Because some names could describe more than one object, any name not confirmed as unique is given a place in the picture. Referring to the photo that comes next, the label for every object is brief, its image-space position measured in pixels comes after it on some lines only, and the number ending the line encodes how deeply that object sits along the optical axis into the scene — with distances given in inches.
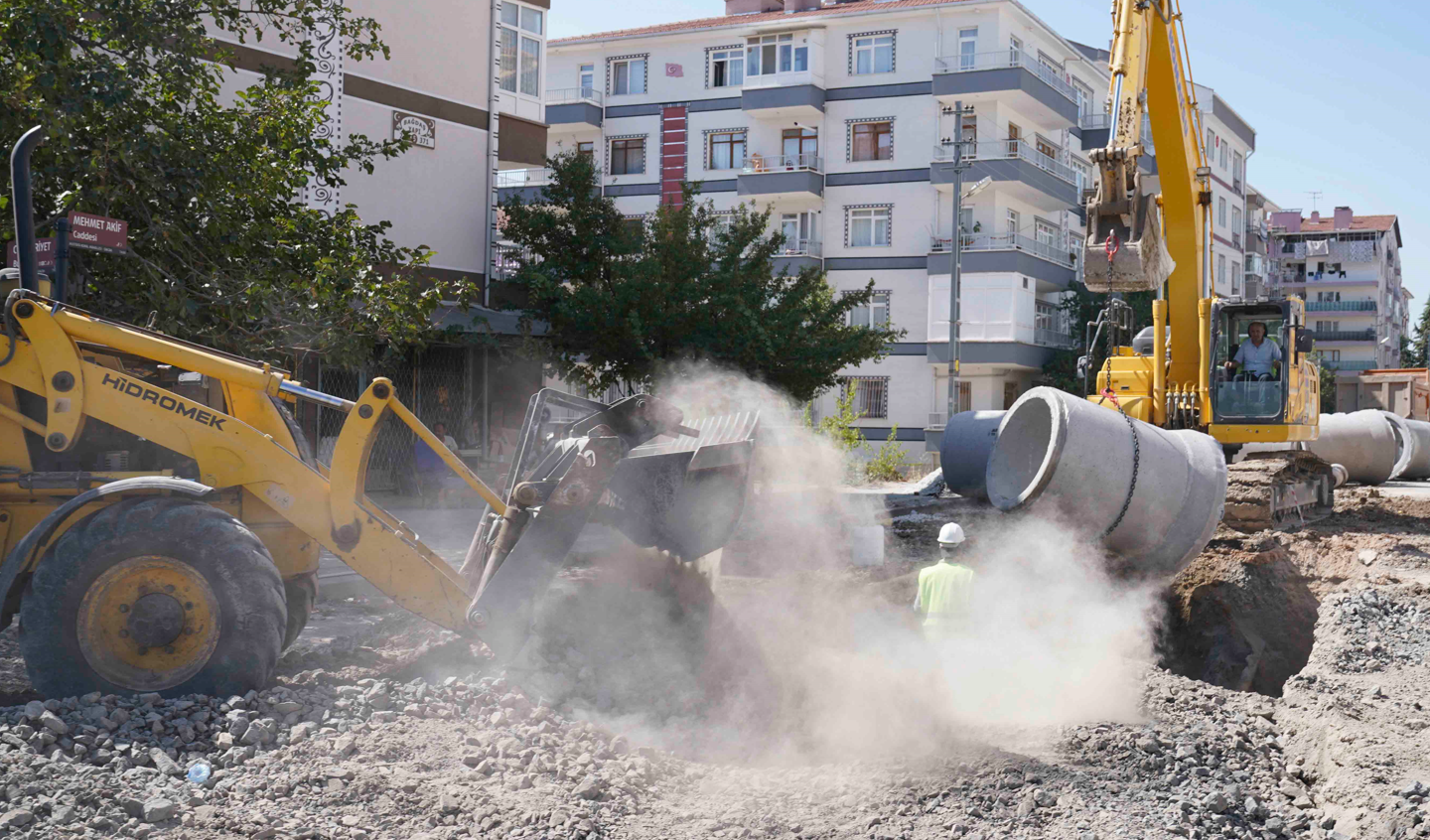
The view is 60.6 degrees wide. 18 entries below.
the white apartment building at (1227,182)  2306.8
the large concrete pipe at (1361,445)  922.7
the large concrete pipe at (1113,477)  384.2
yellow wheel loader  244.1
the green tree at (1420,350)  3474.4
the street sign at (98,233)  285.7
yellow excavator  574.9
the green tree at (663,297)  775.1
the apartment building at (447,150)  779.4
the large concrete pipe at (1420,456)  1093.1
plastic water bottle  209.5
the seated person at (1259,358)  602.9
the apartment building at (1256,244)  2605.8
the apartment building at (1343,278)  3779.5
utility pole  1216.8
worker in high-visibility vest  306.7
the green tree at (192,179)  359.9
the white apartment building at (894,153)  1553.9
